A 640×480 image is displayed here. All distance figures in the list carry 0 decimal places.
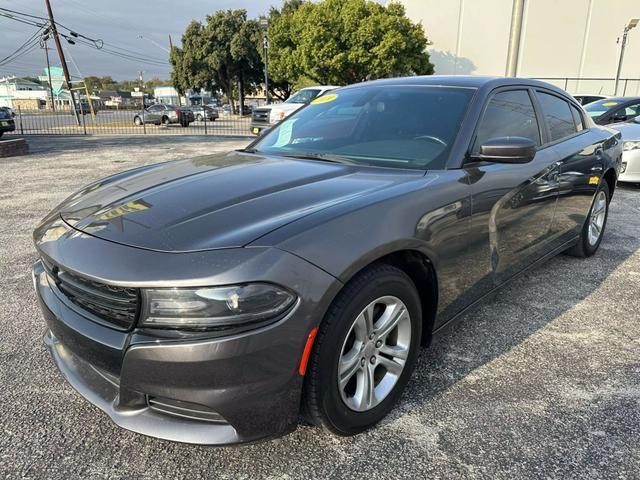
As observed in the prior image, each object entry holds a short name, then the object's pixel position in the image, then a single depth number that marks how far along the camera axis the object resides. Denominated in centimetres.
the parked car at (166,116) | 3033
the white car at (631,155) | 738
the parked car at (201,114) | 3878
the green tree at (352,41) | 3306
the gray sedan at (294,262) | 161
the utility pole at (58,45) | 3084
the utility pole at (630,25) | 2446
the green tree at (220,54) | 4578
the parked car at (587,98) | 1684
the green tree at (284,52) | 3581
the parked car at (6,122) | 1631
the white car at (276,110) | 1552
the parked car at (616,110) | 983
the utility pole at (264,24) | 2150
